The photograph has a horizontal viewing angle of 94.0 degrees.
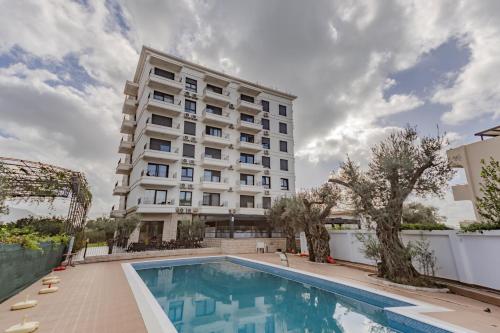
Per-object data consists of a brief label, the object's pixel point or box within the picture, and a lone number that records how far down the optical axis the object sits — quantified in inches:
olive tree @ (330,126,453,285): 313.4
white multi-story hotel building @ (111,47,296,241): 886.4
